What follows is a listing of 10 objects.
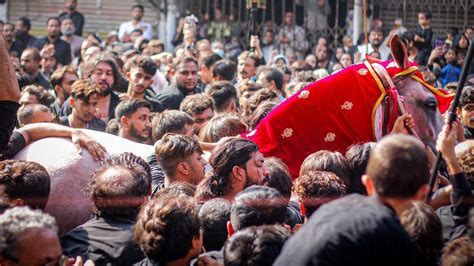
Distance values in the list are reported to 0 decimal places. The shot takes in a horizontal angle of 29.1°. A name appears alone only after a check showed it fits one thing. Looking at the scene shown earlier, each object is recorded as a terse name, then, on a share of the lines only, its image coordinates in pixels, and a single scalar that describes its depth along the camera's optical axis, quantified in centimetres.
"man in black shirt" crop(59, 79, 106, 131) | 850
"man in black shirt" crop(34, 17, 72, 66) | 1477
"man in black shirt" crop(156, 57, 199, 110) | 1033
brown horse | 629
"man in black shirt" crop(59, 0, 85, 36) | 1628
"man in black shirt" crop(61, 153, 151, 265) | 468
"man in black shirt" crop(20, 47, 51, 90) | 1191
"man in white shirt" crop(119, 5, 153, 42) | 1648
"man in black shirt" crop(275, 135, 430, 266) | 321
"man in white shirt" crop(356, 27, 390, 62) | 1427
